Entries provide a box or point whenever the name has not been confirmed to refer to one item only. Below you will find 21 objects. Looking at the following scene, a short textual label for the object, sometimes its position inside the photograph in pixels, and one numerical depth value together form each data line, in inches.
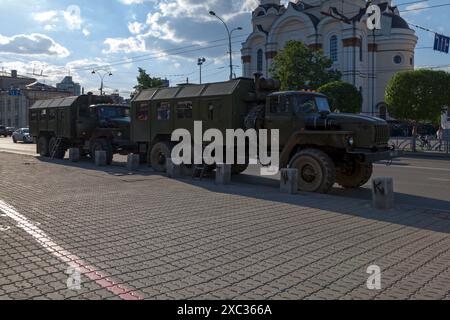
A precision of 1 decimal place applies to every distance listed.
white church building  2335.1
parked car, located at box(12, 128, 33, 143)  1742.1
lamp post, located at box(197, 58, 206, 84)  2347.4
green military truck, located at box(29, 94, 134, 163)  745.0
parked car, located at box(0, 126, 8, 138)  2422.5
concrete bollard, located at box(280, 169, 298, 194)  422.0
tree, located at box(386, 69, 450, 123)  1117.7
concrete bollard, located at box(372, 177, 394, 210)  350.0
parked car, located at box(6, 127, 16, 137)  2564.2
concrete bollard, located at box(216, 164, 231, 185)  493.8
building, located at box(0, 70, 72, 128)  3651.6
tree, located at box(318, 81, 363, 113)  1425.9
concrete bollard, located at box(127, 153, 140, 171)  637.9
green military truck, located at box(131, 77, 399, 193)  426.3
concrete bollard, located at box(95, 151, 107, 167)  695.7
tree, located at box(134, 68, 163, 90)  2192.4
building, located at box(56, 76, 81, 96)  4192.4
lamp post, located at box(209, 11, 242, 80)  1579.5
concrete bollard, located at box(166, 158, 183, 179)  560.1
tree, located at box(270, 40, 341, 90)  1578.5
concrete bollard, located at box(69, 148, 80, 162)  783.7
